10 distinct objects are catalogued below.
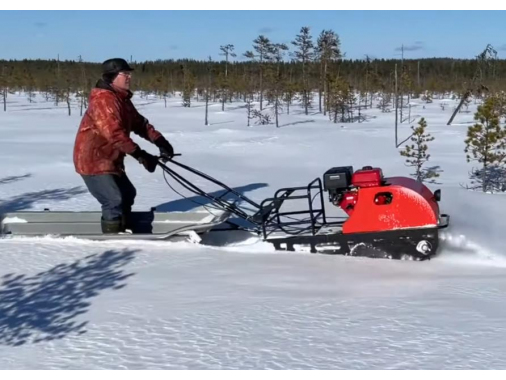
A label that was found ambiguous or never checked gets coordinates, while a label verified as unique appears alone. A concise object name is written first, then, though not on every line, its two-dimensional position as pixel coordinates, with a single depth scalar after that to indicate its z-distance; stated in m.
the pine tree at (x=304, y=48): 34.85
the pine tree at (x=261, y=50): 31.58
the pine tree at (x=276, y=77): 28.36
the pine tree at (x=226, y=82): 34.64
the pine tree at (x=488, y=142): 11.19
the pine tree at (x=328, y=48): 33.12
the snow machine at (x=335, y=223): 5.62
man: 5.94
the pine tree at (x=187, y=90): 33.22
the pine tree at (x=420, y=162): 11.95
